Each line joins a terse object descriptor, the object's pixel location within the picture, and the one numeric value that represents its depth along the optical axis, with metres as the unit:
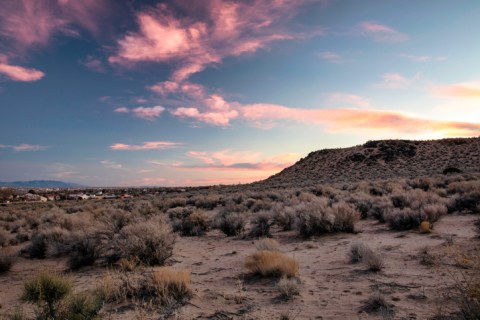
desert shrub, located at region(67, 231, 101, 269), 10.42
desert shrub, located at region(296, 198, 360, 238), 13.20
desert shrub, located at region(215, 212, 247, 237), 14.77
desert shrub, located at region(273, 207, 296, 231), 14.83
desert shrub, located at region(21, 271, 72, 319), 6.11
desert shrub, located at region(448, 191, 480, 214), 15.65
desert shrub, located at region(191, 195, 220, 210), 27.05
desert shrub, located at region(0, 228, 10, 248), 14.95
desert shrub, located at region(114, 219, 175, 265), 9.91
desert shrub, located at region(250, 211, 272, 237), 14.04
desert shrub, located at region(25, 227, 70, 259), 12.54
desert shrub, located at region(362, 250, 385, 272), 8.14
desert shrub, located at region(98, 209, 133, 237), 12.86
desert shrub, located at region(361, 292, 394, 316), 5.82
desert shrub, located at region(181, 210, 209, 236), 15.62
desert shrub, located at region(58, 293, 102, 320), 5.20
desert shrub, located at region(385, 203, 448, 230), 12.92
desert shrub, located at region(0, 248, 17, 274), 10.56
